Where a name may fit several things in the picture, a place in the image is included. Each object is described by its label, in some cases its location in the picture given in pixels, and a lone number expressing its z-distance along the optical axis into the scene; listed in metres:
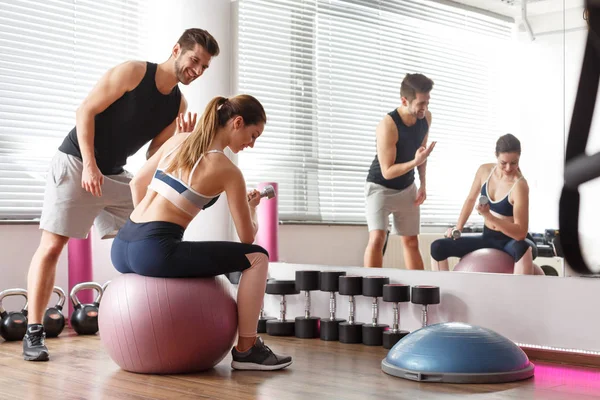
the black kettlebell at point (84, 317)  4.14
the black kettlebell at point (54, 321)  4.02
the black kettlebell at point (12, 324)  3.92
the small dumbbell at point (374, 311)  3.74
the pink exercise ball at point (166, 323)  2.80
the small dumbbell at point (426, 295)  3.53
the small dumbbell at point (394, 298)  3.62
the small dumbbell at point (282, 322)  4.15
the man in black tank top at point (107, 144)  3.49
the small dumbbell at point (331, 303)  3.95
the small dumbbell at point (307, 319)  4.07
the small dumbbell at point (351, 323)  3.82
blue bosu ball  2.79
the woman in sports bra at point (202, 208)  2.87
